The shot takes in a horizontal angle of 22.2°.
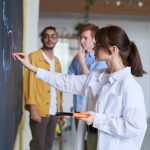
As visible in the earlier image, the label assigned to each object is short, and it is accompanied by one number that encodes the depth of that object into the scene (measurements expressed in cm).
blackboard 170
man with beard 352
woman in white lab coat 197
